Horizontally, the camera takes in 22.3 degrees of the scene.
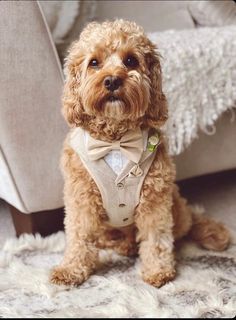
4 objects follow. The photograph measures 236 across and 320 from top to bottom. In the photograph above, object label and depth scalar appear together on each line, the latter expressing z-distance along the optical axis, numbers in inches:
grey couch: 64.0
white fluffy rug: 54.5
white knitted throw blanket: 68.7
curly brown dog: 53.6
